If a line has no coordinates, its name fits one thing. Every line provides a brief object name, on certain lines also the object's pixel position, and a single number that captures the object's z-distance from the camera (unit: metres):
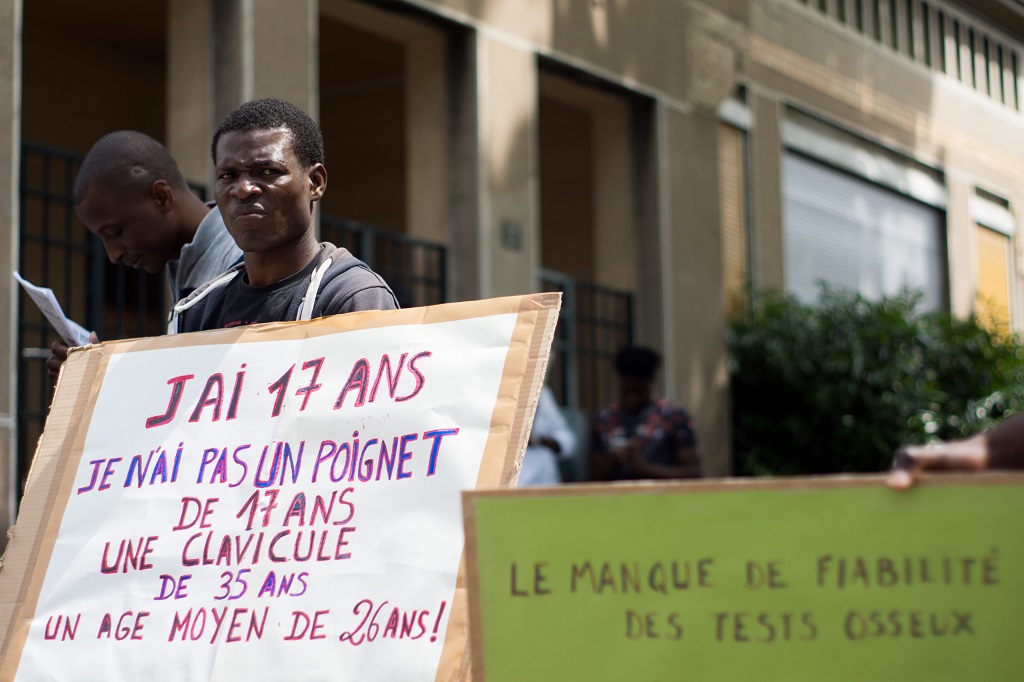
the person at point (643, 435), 7.91
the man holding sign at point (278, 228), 3.12
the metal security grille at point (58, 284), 7.17
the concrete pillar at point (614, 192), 10.73
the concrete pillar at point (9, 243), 6.46
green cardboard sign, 1.86
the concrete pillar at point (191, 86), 7.84
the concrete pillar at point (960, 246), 14.43
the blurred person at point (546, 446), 7.89
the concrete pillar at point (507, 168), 9.16
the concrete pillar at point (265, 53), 7.75
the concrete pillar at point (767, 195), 11.83
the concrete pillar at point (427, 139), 9.24
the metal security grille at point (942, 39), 13.54
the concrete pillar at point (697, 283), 10.76
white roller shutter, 12.63
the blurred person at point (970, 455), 1.90
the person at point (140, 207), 3.78
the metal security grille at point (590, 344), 10.21
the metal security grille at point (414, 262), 8.90
